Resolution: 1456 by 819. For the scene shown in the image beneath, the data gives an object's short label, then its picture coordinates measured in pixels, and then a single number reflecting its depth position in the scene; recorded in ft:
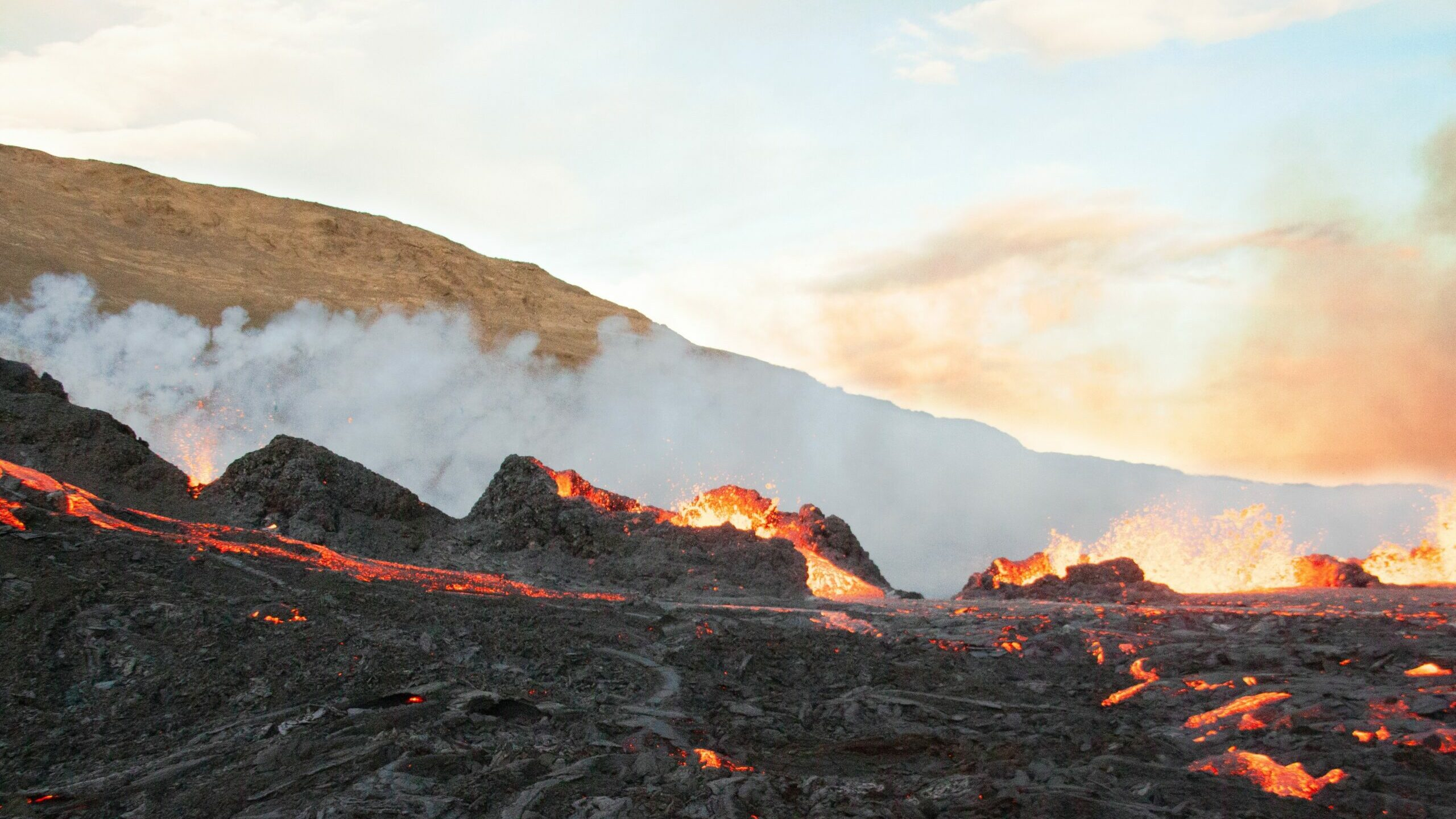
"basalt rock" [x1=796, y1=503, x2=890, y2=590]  92.12
